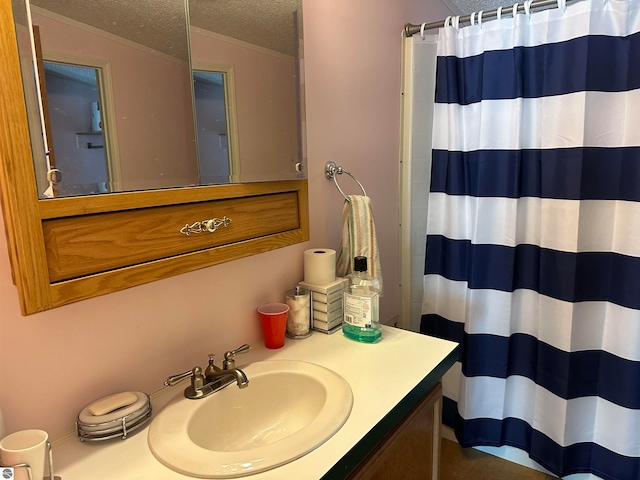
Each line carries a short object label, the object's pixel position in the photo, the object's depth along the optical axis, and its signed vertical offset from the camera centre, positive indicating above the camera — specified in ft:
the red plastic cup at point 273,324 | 4.19 -1.45
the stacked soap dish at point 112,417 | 2.89 -1.58
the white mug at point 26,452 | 2.34 -1.44
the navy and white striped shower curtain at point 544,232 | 4.85 -0.87
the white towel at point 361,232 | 4.75 -0.72
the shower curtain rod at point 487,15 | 4.99 +1.68
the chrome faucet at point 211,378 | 3.43 -1.60
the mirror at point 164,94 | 2.51 +0.49
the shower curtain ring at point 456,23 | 5.61 +1.66
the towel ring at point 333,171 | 5.02 -0.09
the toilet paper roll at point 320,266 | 4.59 -1.03
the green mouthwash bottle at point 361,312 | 4.30 -1.41
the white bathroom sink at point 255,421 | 2.72 -1.74
